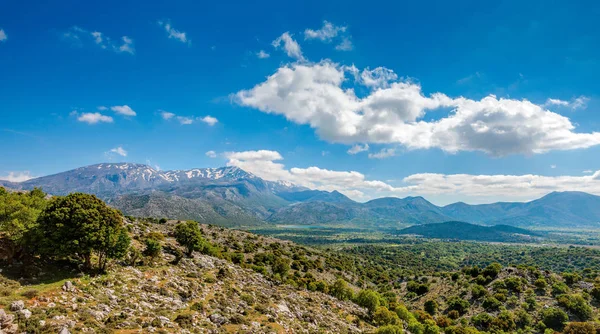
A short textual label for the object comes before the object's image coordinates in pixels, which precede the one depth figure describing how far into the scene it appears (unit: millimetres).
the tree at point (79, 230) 30766
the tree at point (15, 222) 30328
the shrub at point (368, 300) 62231
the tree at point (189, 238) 54719
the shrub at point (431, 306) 81625
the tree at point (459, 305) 78312
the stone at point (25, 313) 20461
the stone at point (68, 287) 26847
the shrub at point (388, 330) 43588
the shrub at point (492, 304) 71750
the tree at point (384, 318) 55325
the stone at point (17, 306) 20856
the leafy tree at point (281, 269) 72625
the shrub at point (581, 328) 51962
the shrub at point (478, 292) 79625
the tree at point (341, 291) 68006
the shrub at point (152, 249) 44375
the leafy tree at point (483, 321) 66125
